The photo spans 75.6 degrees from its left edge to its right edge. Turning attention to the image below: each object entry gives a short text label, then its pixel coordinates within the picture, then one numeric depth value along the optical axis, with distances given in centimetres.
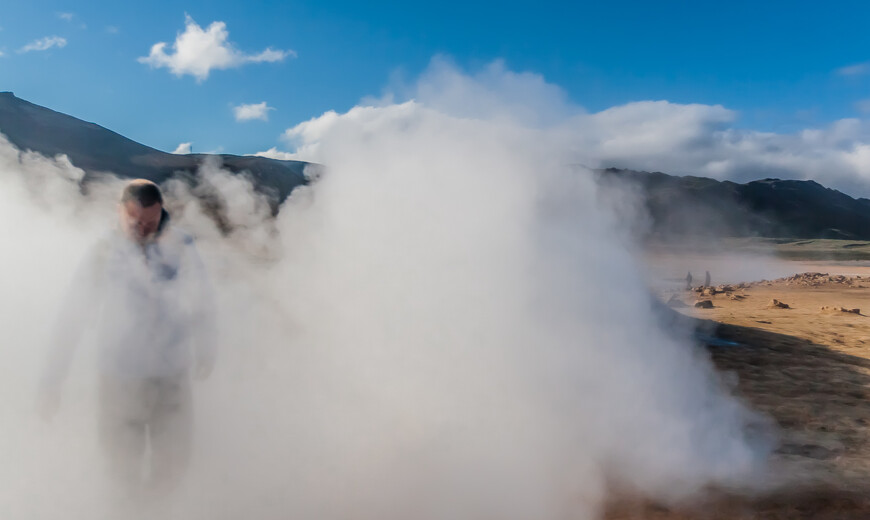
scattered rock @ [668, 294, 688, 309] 1371
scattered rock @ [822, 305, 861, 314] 1326
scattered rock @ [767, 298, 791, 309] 1429
